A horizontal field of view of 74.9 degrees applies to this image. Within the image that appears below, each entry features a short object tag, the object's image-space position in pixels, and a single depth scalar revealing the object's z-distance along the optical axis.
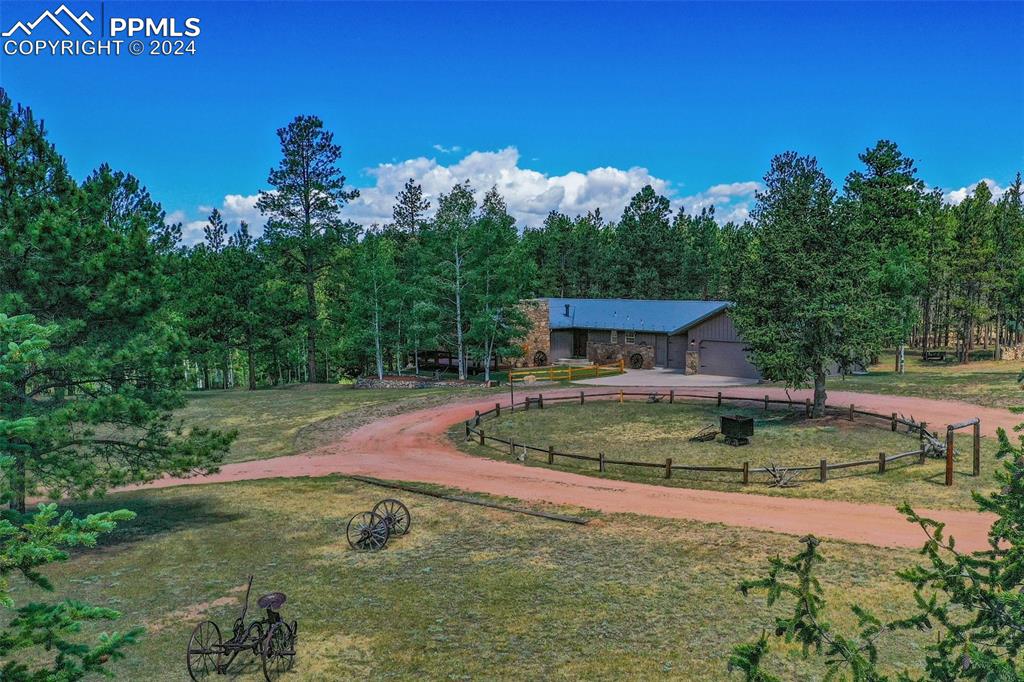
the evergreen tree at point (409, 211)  89.88
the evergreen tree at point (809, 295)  32.72
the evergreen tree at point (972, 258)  59.39
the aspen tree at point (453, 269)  54.78
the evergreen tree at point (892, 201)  57.28
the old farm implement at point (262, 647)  12.12
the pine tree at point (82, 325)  17.58
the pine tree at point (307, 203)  55.09
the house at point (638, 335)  53.69
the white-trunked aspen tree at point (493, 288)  53.53
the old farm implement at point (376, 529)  18.64
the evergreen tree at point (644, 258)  90.62
